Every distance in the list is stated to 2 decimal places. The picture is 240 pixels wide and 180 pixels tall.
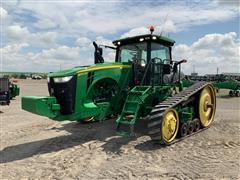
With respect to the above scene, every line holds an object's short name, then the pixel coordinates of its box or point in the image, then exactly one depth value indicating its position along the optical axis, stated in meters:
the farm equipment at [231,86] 14.34
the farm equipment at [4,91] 9.71
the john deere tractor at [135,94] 4.37
